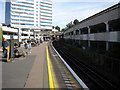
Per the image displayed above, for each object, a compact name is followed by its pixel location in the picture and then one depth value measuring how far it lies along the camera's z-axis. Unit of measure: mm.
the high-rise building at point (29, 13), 64272
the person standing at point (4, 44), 6848
